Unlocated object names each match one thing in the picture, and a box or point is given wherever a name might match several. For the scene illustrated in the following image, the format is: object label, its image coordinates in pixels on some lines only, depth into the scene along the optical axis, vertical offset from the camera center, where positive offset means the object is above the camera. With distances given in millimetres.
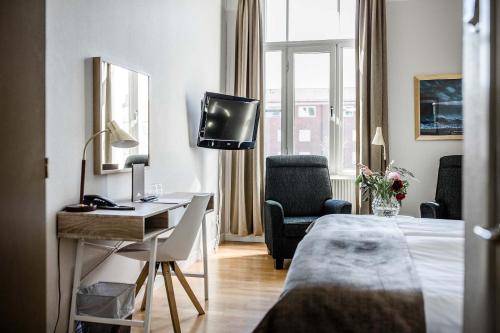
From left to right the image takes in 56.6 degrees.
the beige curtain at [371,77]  5039 +881
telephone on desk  2617 -258
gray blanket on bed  1488 -464
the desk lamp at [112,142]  2479 +91
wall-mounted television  4348 +359
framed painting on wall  4977 +553
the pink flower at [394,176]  3733 -145
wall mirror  2793 +311
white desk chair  2766 -545
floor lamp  4742 +205
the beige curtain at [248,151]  5379 +79
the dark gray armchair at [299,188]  4652 -313
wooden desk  2395 -375
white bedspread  1453 -430
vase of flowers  3707 -284
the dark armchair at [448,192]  4504 -338
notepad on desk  3051 -292
